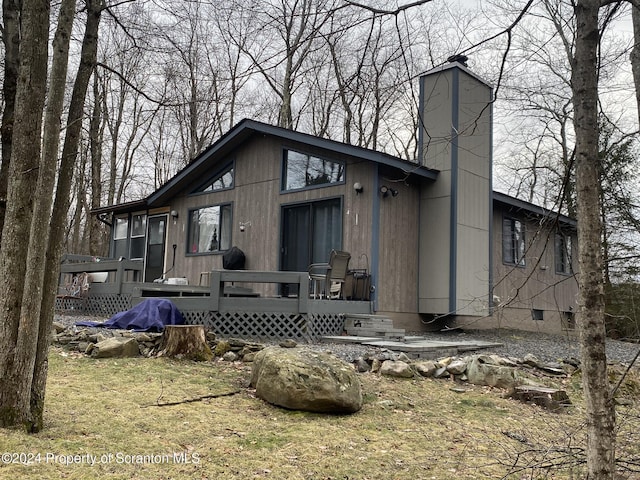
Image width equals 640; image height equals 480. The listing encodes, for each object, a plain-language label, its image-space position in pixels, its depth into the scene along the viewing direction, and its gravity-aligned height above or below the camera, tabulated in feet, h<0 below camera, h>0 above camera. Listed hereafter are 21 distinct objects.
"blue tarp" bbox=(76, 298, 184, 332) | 24.63 -1.58
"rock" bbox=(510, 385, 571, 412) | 16.75 -3.11
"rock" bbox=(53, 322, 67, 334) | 21.75 -1.94
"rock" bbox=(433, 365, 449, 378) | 19.69 -2.84
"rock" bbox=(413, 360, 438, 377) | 19.63 -2.70
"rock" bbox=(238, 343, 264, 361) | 20.27 -2.32
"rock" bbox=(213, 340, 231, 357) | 20.11 -2.30
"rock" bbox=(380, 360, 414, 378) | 18.88 -2.69
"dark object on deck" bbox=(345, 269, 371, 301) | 29.71 +0.31
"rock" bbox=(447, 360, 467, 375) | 19.92 -2.68
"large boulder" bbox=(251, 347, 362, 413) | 14.34 -2.53
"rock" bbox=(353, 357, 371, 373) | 19.43 -2.67
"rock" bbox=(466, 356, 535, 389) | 18.63 -2.79
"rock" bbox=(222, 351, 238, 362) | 19.74 -2.56
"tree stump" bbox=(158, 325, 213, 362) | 19.35 -2.11
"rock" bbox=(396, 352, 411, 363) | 20.38 -2.45
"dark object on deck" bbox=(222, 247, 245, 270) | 36.73 +1.88
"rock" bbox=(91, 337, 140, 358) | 18.83 -2.31
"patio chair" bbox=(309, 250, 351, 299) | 28.22 +0.81
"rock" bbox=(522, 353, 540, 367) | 21.70 -2.54
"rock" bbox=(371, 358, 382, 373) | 19.42 -2.63
